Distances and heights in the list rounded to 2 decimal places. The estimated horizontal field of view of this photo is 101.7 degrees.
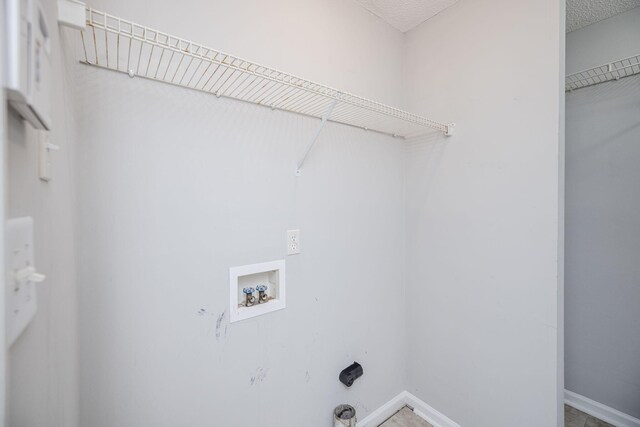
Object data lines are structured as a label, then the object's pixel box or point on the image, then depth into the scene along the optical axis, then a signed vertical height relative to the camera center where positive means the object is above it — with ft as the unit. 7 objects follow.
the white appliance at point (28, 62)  0.93 +0.63
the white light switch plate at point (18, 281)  1.02 -0.27
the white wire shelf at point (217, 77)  2.80 +1.72
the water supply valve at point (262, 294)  4.09 -1.31
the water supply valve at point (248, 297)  3.92 -1.31
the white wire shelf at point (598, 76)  5.26 +2.78
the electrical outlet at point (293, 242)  4.30 -0.52
